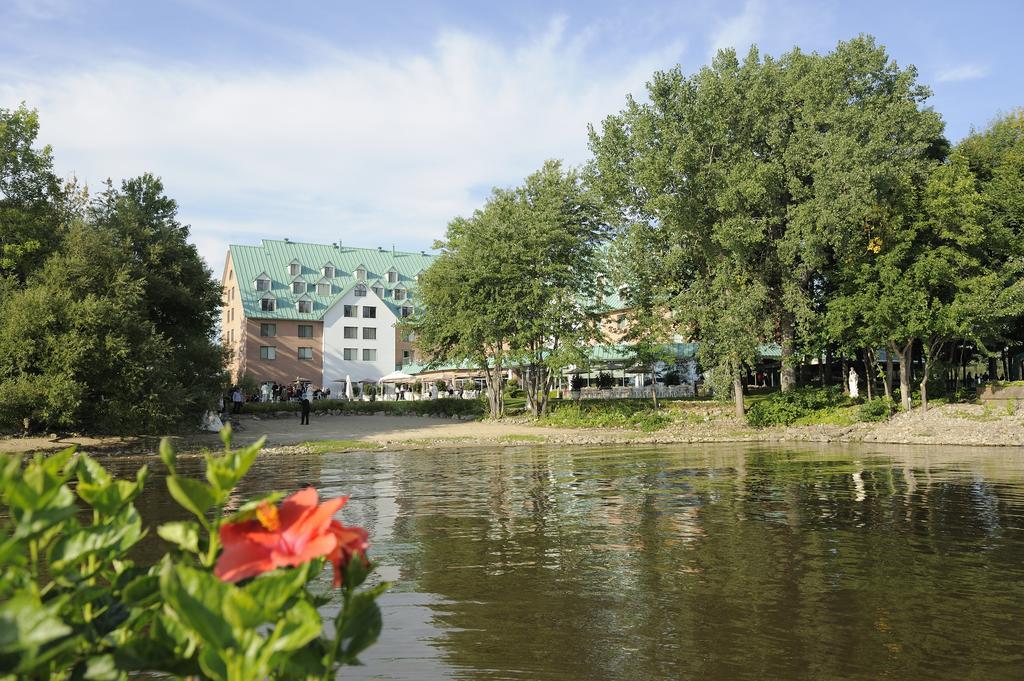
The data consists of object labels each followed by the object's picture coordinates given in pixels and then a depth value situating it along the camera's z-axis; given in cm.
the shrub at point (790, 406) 3331
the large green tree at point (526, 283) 4072
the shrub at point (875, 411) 3222
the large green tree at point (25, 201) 3316
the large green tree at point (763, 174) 3322
